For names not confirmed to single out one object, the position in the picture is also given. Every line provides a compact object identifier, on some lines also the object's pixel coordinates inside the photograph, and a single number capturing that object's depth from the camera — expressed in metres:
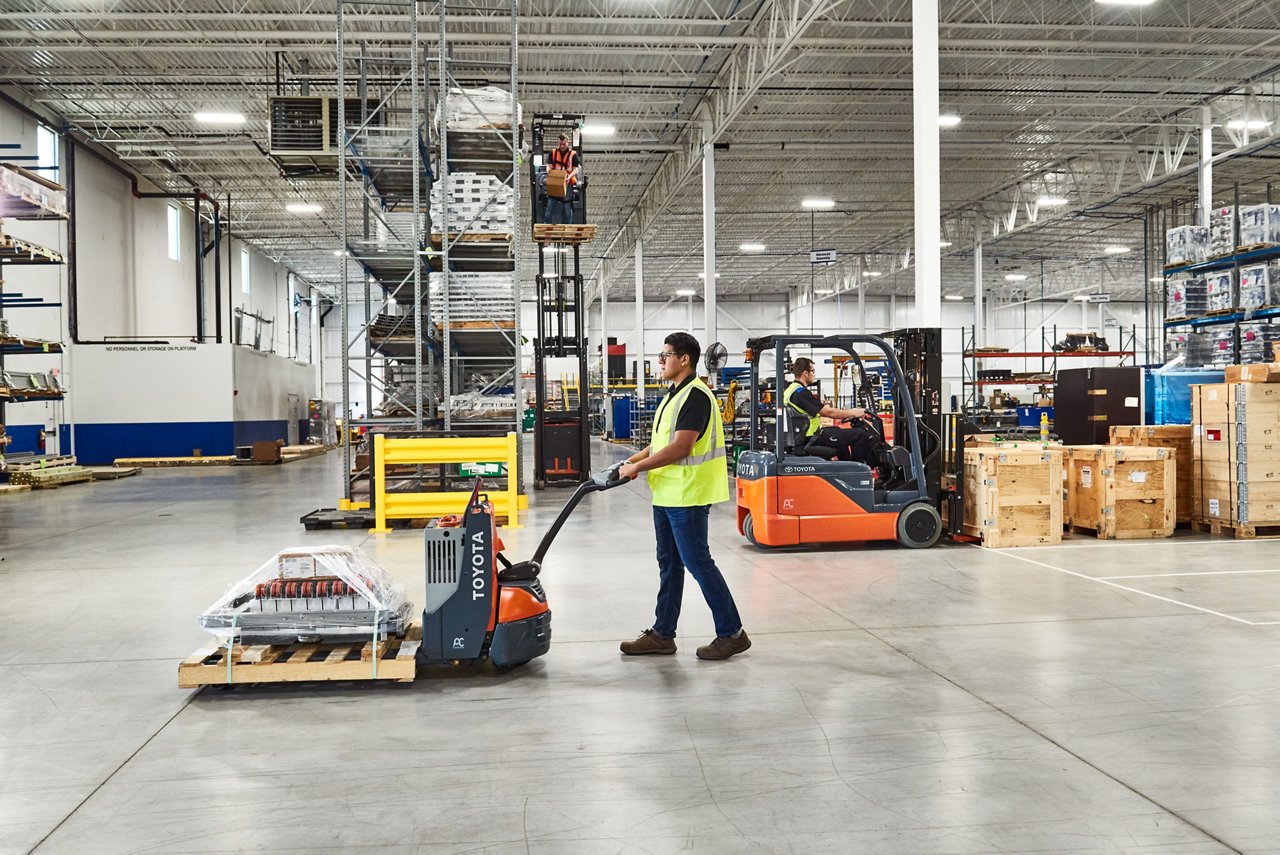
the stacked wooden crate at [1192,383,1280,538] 9.38
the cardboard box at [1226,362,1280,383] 9.29
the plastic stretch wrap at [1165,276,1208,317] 14.84
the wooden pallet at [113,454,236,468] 22.98
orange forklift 8.76
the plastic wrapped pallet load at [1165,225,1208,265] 14.30
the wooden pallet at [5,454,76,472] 17.00
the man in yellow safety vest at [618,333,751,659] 4.84
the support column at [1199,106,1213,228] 17.99
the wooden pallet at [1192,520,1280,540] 9.41
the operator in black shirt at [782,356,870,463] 8.78
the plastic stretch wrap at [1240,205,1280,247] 12.95
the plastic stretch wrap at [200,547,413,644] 4.70
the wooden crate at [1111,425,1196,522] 10.27
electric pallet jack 4.53
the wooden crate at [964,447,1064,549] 8.95
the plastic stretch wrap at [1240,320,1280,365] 13.88
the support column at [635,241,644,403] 29.73
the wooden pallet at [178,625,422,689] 4.44
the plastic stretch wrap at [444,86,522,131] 12.01
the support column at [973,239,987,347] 27.75
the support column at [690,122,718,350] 19.13
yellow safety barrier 10.41
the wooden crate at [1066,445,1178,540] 9.38
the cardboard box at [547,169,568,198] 13.23
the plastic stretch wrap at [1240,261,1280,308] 13.55
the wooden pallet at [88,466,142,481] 19.14
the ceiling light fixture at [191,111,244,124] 19.95
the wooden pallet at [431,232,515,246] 11.83
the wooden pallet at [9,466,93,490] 16.94
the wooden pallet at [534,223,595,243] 13.33
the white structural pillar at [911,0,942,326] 9.91
